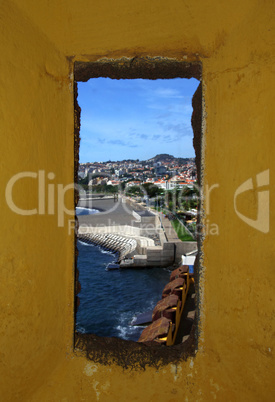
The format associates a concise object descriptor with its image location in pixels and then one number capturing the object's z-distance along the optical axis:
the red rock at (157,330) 7.70
